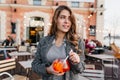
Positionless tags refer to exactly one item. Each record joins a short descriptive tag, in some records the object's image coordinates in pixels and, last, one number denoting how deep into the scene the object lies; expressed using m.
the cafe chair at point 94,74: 2.87
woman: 1.07
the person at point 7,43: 9.00
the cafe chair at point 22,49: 6.52
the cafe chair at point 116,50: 5.94
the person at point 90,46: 6.81
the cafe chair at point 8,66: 2.98
